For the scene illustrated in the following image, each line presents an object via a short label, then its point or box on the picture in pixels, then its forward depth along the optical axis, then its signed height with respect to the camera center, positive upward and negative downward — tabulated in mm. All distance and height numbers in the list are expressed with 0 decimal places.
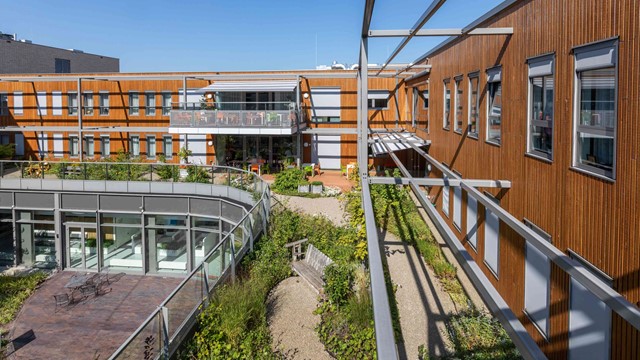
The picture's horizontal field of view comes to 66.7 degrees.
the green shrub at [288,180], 20172 -1371
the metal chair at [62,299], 15547 -4874
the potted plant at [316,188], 19875 -1665
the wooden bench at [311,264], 10680 -2828
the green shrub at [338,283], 8867 -2563
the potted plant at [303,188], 19844 -1657
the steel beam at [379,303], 1699 -690
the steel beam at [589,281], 2039 -668
